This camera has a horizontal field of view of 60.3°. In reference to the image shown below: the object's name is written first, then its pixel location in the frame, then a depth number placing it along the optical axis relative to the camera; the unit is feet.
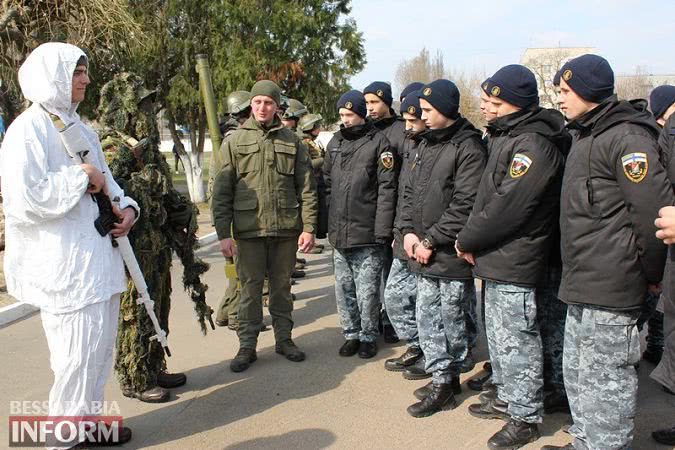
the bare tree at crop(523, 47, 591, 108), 91.41
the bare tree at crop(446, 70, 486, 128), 100.07
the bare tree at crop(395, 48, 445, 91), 152.25
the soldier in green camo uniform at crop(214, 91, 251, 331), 17.94
